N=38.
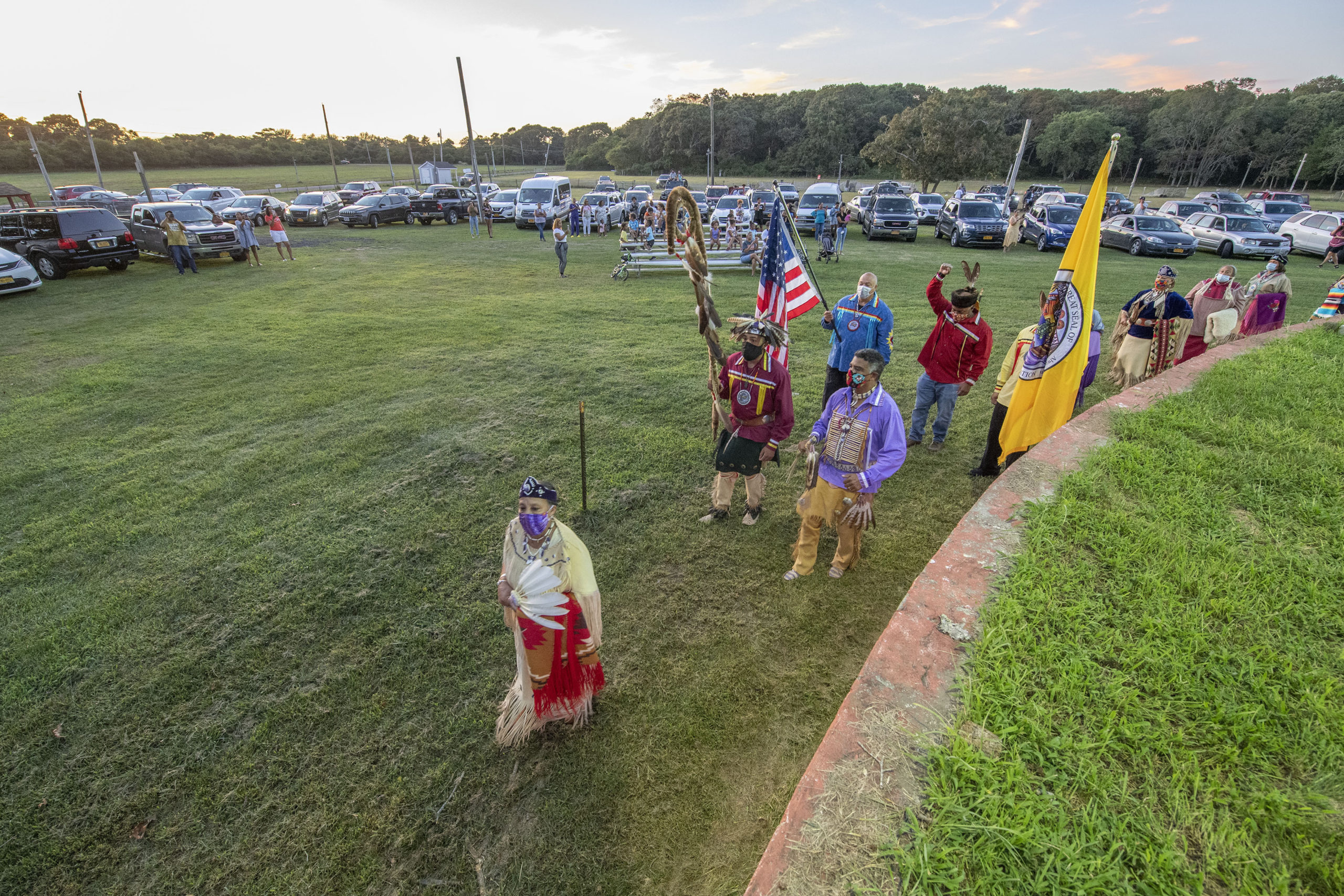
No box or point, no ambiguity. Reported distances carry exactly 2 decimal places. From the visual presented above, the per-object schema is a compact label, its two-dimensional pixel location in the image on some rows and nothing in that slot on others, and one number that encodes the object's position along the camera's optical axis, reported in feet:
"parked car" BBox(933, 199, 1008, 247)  67.21
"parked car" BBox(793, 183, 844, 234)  72.30
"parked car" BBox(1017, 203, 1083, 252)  65.10
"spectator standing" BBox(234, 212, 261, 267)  56.39
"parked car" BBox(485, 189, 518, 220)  92.02
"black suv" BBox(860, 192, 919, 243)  72.49
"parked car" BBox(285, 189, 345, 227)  89.97
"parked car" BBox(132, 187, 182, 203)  94.07
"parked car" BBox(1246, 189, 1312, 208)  104.18
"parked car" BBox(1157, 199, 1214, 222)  76.43
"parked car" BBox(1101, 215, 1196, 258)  61.72
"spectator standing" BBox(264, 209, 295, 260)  57.67
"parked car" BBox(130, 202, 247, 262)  56.29
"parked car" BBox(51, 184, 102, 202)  100.89
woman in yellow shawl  10.17
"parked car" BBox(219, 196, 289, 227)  80.58
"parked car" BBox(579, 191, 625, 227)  83.70
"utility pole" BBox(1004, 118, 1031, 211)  87.51
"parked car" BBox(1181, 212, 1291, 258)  60.03
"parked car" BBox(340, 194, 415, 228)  87.25
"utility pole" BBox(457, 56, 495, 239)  77.76
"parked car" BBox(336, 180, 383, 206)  105.60
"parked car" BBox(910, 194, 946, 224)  89.04
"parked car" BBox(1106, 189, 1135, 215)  86.74
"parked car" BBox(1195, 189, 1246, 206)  83.35
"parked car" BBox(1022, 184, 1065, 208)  89.33
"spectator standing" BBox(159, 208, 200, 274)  52.65
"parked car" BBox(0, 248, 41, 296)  44.06
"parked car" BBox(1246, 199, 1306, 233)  77.51
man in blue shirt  20.08
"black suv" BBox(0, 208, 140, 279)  49.62
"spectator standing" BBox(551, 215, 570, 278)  52.29
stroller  57.11
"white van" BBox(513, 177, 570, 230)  83.27
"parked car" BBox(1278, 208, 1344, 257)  60.23
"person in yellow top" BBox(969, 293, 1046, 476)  19.11
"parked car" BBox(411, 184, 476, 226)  93.15
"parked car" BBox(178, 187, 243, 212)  89.61
